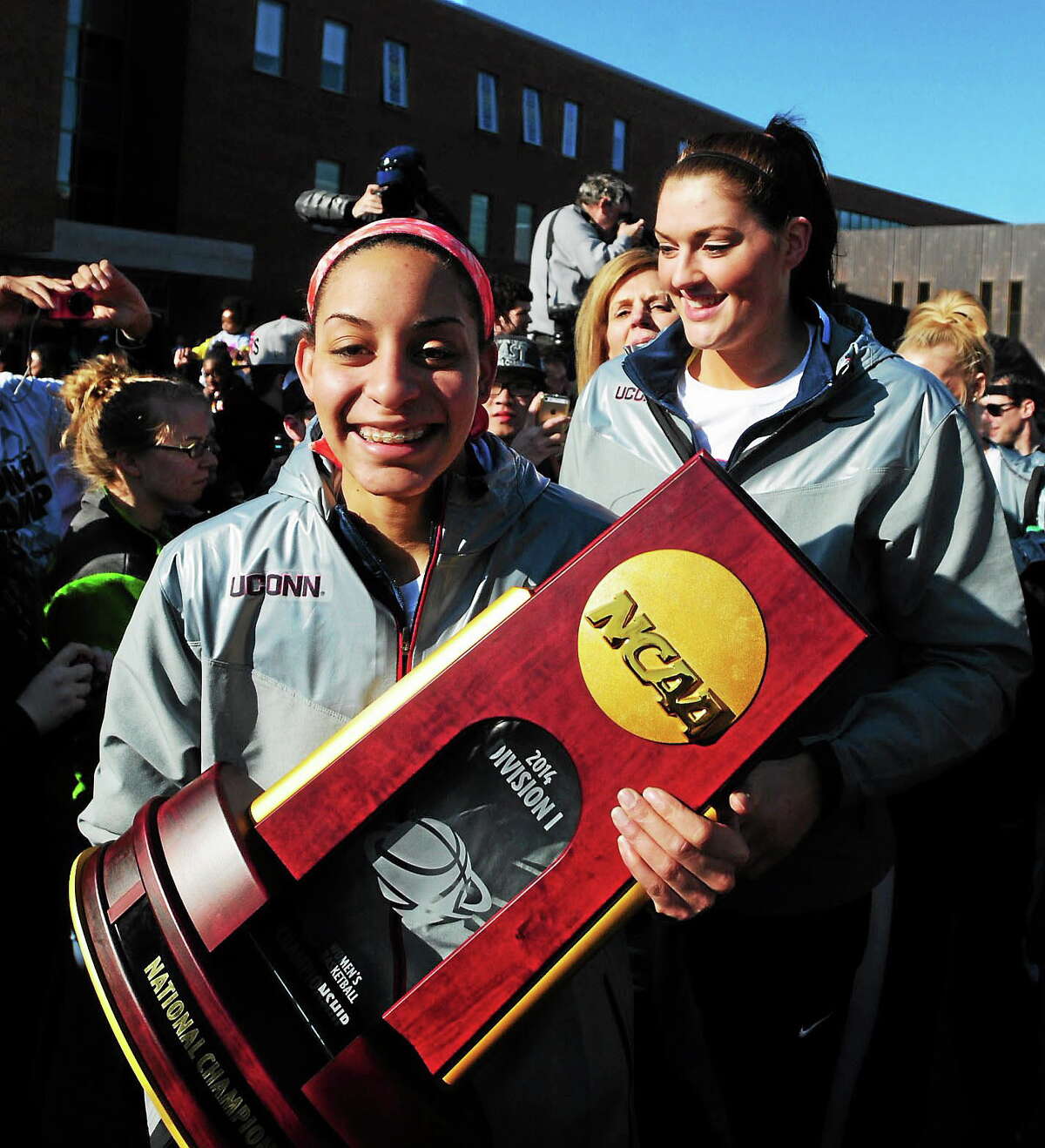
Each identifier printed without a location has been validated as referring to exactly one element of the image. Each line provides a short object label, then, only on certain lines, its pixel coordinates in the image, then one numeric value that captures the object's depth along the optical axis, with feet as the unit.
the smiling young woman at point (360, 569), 5.05
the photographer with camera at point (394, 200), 11.39
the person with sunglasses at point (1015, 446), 13.57
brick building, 81.56
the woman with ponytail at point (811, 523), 6.19
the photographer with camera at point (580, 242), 18.90
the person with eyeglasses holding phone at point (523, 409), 13.35
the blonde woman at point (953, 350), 12.07
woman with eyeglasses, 9.73
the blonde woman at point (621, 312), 11.55
